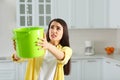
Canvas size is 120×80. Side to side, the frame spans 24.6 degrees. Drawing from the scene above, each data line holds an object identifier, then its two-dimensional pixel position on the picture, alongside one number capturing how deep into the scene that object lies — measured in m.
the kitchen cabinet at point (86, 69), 4.36
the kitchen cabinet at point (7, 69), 4.14
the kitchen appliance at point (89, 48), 4.61
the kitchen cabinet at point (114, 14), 4.33
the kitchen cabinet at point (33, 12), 4.15
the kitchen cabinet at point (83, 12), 4.28
